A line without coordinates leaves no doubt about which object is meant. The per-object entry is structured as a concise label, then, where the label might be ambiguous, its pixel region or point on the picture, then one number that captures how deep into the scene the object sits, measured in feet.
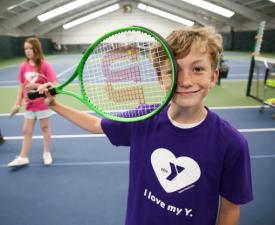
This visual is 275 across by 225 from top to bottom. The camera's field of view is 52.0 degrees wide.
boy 3.67
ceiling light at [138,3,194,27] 96.25
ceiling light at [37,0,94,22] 75.64
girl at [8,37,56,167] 10.59
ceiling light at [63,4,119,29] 96.27
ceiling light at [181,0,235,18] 73.83
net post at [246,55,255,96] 21.72
